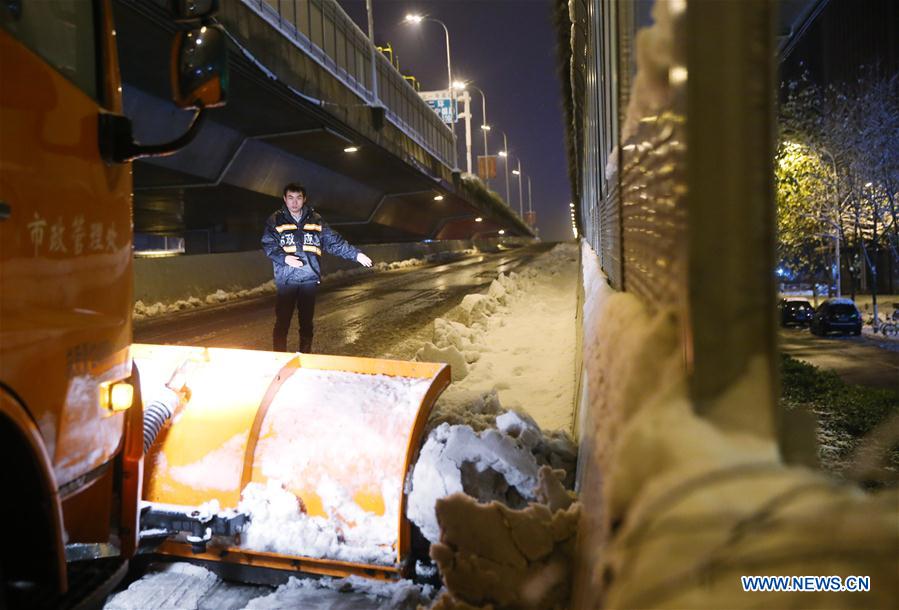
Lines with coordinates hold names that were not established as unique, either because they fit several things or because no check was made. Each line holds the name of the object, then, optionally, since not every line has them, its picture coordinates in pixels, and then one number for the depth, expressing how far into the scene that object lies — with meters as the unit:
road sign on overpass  55.44
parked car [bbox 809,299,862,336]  23.20
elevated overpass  12.90
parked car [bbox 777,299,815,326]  26.60
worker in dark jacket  6.59
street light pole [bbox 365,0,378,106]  21.45
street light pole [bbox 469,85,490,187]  60.48
